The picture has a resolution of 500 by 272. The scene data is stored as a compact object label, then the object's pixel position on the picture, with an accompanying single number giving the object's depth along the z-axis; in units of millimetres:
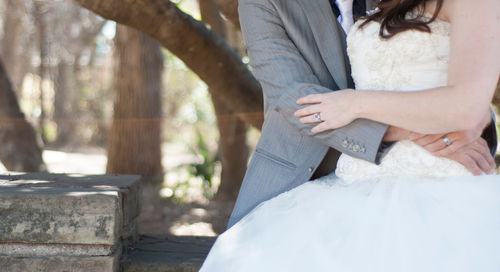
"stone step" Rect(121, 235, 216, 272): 2432
